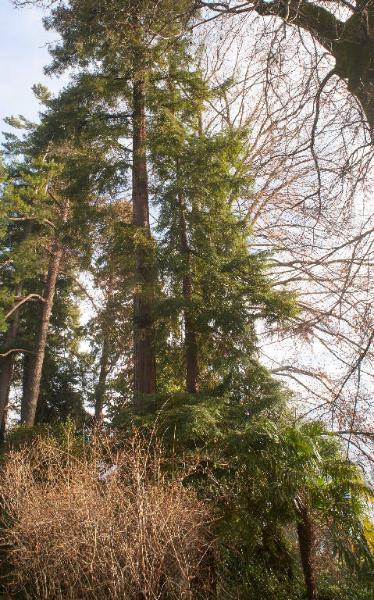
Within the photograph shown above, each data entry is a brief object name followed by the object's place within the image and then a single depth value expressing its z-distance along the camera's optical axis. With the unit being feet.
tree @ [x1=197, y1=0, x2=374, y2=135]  13.57
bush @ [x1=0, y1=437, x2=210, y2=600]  17.89
